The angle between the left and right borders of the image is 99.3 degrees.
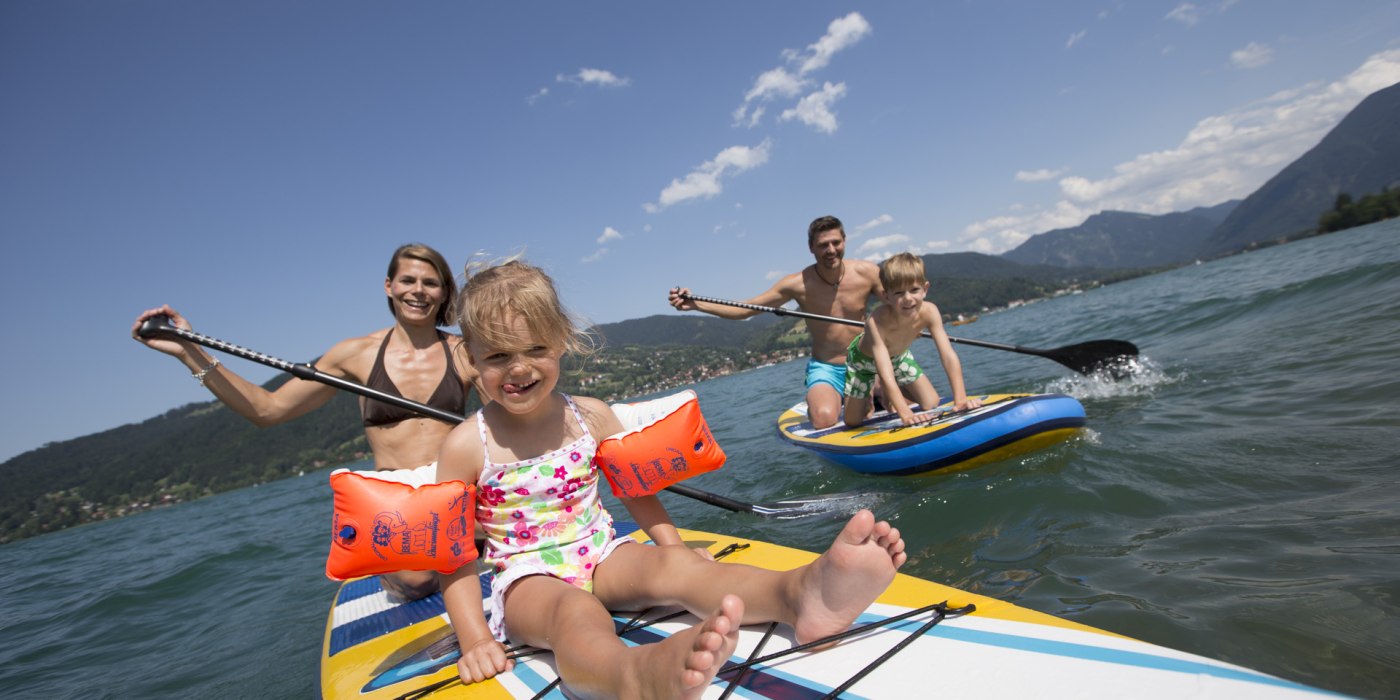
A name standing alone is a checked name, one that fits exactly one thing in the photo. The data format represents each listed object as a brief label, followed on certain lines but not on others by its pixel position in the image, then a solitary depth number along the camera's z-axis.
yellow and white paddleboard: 1.28
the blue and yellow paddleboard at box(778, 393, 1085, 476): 4.45
